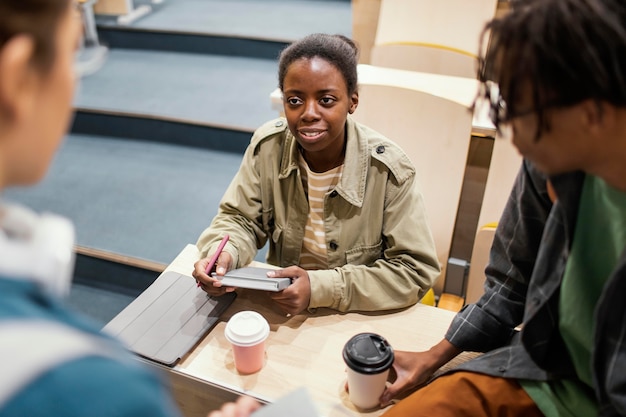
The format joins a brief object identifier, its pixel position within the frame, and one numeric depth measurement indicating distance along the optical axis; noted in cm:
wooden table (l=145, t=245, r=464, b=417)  100
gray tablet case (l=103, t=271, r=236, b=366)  107
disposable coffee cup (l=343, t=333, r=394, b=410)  91
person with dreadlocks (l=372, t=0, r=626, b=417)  59
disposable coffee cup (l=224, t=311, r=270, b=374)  99
